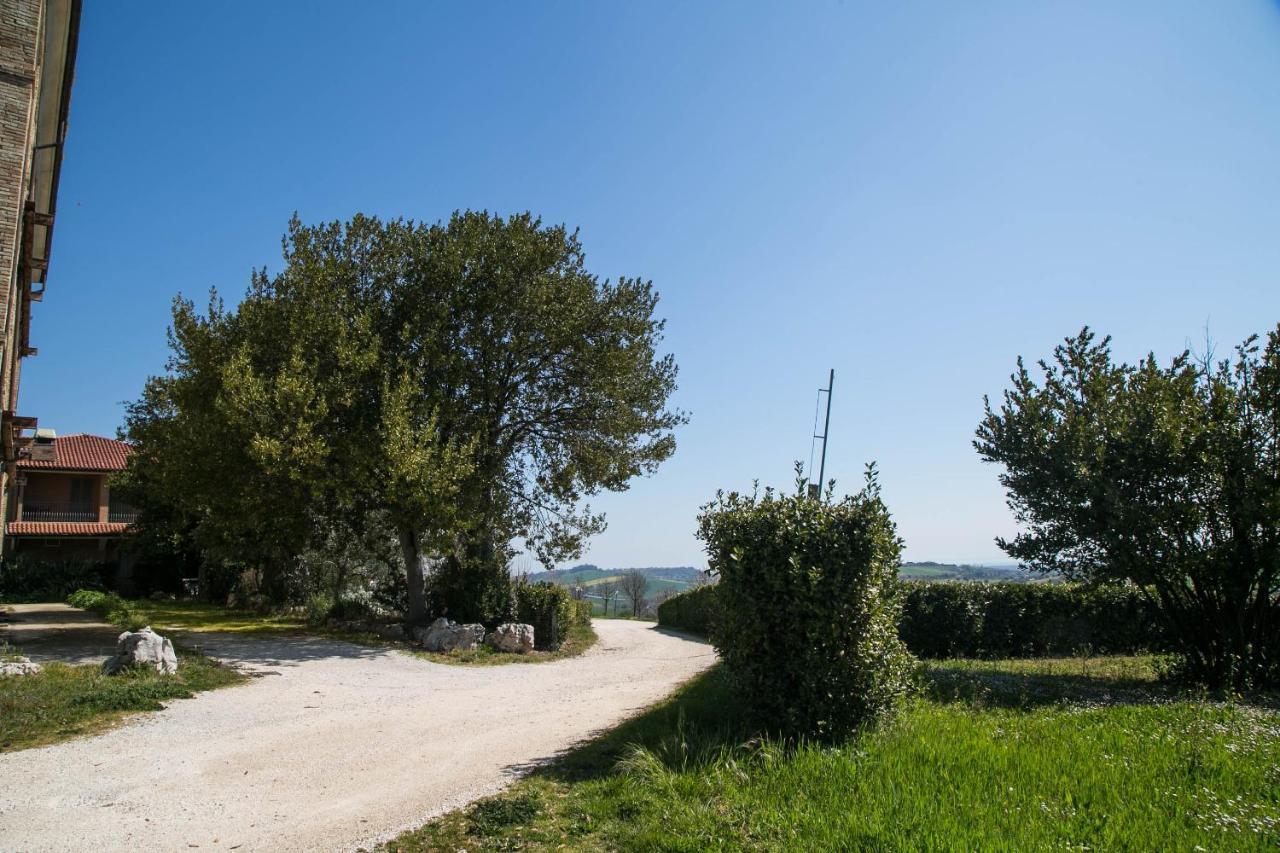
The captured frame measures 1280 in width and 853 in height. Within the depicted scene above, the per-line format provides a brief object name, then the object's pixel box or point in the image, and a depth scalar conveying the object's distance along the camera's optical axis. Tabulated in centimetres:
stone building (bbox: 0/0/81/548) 1267
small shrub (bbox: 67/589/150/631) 1819
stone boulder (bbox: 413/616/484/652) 1675
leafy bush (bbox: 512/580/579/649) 1864
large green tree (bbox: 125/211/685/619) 1583
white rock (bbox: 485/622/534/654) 1733
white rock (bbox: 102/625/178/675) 1099
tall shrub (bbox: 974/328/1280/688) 1122
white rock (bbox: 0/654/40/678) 1038
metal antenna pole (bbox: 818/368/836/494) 1964
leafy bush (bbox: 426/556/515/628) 1892
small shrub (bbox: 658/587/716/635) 2642
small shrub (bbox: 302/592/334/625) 2086
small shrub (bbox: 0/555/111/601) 2767
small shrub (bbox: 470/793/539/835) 558
